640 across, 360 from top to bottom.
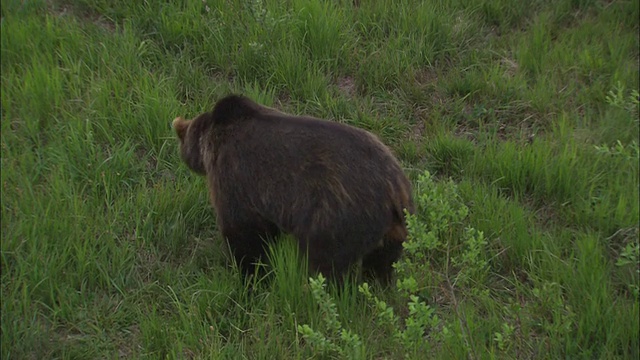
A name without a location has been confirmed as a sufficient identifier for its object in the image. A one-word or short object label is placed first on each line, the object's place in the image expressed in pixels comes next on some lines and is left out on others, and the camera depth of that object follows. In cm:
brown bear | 809
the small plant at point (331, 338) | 703
